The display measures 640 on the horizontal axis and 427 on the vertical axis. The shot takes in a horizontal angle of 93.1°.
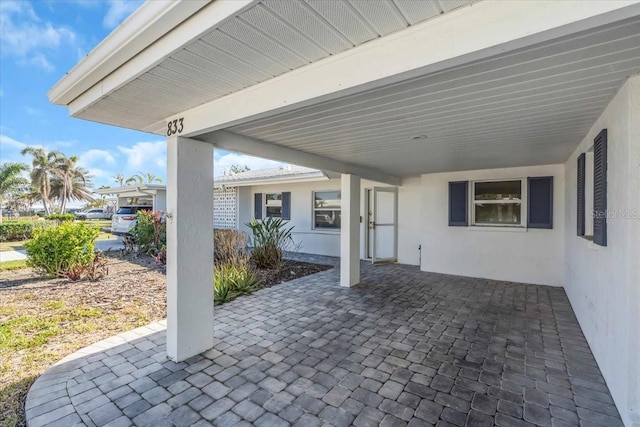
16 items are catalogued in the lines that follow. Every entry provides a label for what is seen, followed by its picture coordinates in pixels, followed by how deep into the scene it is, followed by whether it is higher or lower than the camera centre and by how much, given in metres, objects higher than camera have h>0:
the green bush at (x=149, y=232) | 9.66 -0.68
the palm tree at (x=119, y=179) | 51.53 +5.46
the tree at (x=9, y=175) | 19.14 +2.27
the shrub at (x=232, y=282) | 5.35 -1.36
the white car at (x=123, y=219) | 16.22 -0.44
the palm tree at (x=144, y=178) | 41.91 +4.71
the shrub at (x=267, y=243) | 7.87 -0.87
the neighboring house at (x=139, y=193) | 13.98 +0.93
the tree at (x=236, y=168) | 42.02 +6.03
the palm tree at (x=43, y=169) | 26.07 +3.74
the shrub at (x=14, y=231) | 13.59 -0.92
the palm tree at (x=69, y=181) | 28.81 +3.03
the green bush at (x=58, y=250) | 6.46 -0.84
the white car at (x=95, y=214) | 32.66 -0.34
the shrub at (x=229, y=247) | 6.85 -0.92
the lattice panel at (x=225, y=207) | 12.37 +0.17
